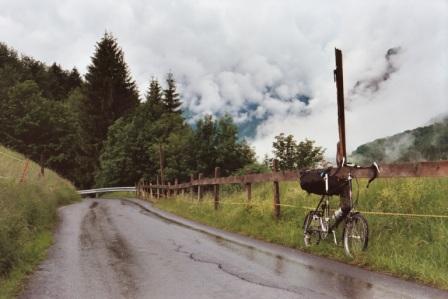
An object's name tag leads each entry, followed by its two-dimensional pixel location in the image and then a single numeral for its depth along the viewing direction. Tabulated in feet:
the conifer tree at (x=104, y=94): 217.15
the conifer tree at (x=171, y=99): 258.16
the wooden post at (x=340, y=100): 32.30
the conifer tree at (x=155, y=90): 245.63
